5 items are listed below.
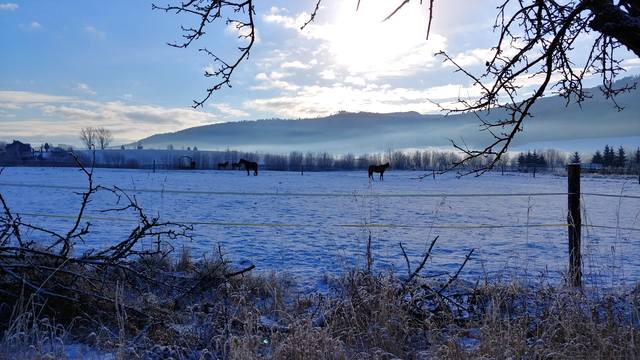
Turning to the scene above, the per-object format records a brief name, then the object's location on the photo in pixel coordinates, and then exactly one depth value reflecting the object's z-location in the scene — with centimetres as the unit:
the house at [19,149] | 10081
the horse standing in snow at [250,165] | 5746
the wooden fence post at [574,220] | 565
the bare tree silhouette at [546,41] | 404
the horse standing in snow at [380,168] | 4878
